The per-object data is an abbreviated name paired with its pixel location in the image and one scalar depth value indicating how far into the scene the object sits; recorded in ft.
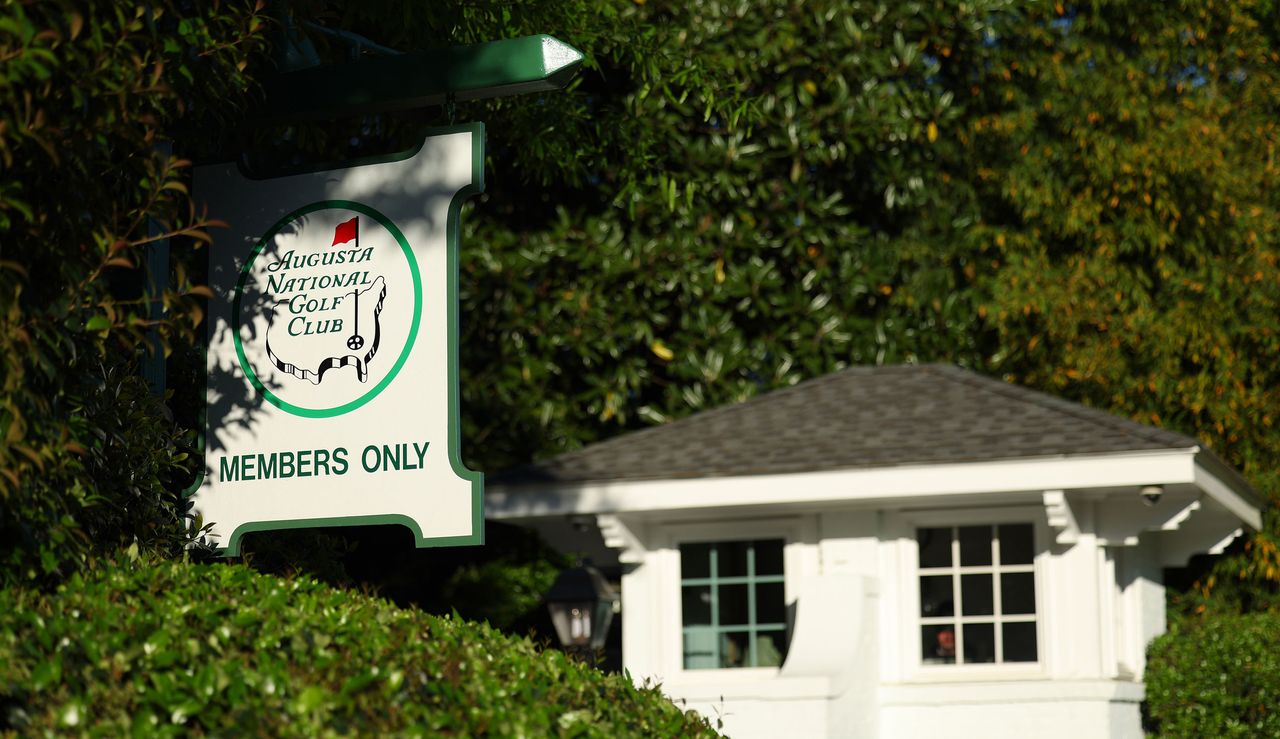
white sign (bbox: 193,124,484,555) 17.04
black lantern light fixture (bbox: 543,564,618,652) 39.14
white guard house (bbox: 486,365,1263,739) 38.27
